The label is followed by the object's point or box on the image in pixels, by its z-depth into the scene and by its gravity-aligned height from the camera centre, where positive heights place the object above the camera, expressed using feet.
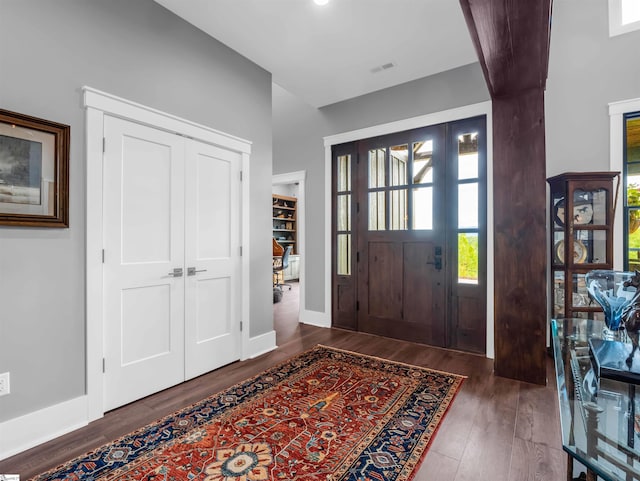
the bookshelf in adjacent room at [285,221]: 28.29 +1.81
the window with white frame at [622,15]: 9.29 +6.75
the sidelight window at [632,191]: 9.39 +1.51
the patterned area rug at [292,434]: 5.19 -3.80
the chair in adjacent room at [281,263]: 23.25 -1.75
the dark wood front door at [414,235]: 10.73 +0.20
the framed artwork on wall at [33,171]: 5.61 +1.28
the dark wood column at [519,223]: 8.21 +0.48
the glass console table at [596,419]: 2.37 -1.63
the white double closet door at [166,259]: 7.22 -0.51
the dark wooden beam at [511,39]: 4.97 +3.79
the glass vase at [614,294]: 4.16 -0.71
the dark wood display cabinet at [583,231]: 8.98 +0.29
